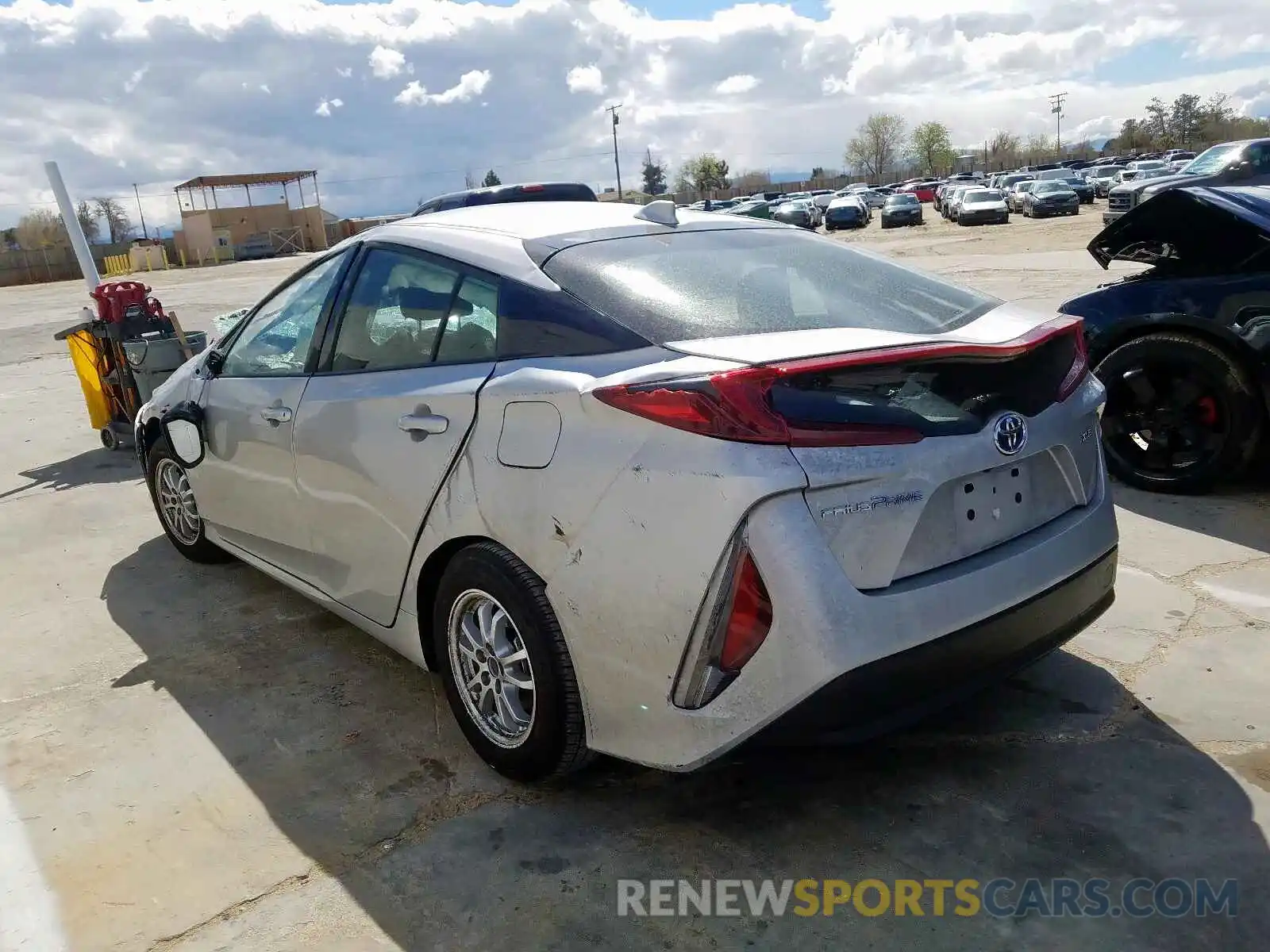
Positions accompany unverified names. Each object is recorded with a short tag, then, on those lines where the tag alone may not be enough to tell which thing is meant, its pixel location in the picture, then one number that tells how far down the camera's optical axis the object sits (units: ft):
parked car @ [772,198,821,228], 121.39
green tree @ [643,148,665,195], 391.04
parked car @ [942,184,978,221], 121.47
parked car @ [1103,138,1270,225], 49.93
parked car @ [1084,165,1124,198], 140.36
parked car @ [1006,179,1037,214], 120.13
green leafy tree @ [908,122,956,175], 395.96
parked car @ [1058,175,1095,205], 132.67
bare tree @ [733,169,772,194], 348.71
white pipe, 28.60
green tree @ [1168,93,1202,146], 266.36
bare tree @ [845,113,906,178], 400.26
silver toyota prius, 7.06
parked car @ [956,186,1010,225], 112.27
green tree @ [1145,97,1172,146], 273.75
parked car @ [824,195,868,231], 133.18
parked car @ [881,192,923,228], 129.18
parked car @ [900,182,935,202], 206.59
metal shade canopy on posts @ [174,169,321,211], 208.76
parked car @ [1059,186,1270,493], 14.98
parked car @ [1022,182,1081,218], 112.37
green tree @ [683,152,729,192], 370.94
